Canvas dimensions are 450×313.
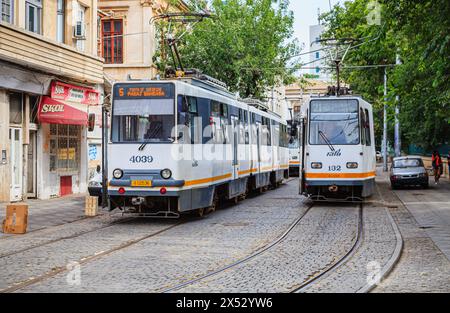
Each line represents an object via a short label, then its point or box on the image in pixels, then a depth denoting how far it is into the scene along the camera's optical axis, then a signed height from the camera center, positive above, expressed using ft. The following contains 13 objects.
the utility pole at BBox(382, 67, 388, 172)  161.50 +0.58
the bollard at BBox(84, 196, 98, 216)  58.59 -4.15
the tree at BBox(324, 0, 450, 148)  48.01 +10.46
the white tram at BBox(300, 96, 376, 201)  65.62 +1.13
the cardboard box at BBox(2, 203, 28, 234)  45.88 -4.23
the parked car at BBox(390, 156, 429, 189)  102.01 -2.60
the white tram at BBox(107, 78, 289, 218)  49.85 +0.87
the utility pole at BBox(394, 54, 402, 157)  152.17 +3.99
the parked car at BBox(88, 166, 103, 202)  66.39 -2.79
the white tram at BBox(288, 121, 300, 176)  142.53 -0.11
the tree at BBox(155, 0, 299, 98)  114.42 +20.10
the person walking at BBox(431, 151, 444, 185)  113.23 -1.18
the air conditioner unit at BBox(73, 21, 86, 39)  83.41 +16.18
